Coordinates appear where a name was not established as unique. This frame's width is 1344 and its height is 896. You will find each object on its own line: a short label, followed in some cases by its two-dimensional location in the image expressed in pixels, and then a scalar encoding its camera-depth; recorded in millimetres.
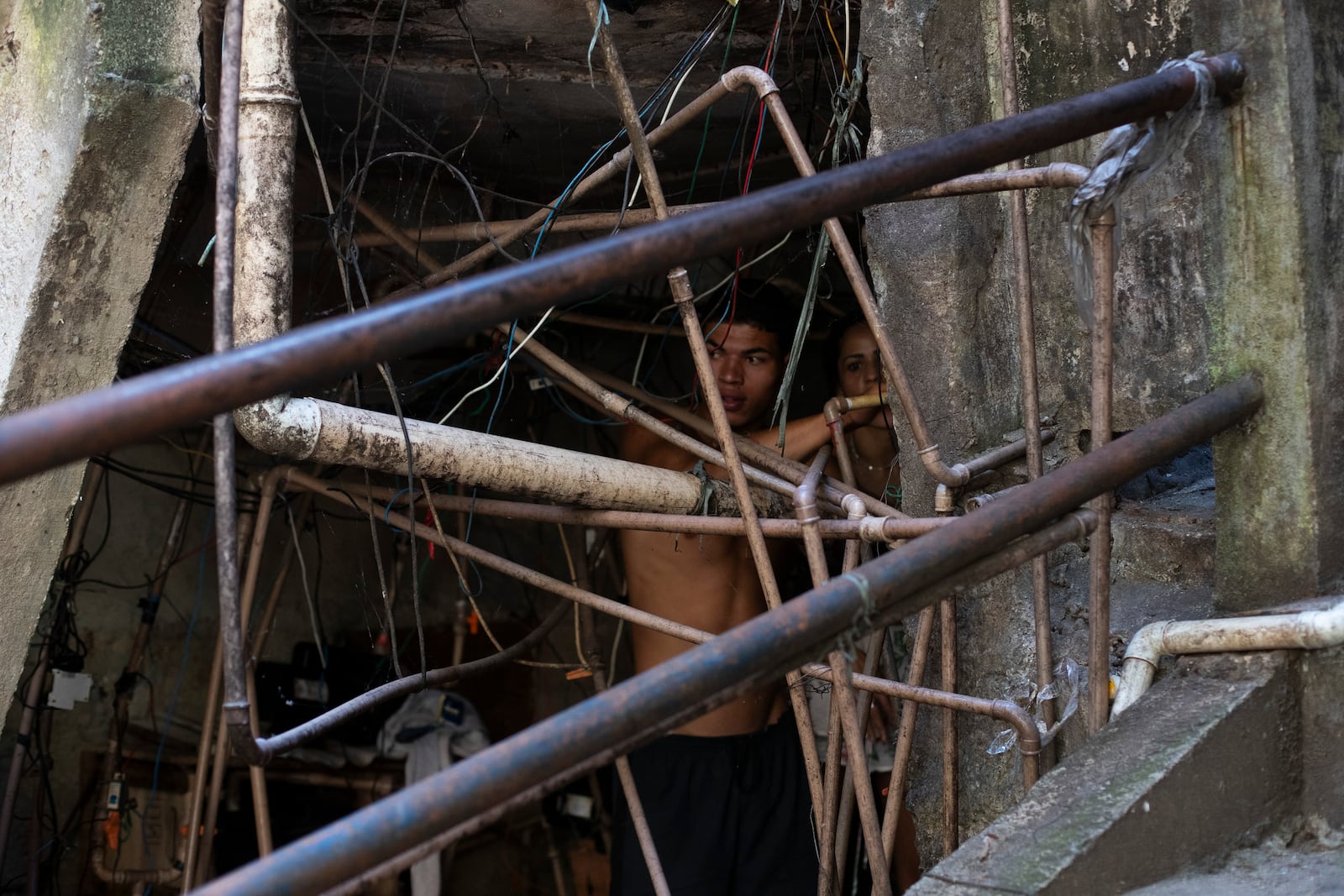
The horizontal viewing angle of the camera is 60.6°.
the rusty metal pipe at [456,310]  1000
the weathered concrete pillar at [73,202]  2732
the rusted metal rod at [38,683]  4266
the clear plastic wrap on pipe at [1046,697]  2504
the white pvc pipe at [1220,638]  1759
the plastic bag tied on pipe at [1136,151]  1771
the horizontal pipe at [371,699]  2238
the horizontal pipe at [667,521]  2584
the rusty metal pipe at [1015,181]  2049
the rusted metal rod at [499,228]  3355
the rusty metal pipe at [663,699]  1040
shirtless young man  4414
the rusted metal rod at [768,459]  2993
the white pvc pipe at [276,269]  2371
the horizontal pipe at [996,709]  2432
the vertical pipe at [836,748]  2424
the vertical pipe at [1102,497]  1894
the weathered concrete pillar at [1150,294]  1817
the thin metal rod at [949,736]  2703
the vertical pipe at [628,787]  3357
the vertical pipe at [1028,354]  2441
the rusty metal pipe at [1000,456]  2691
